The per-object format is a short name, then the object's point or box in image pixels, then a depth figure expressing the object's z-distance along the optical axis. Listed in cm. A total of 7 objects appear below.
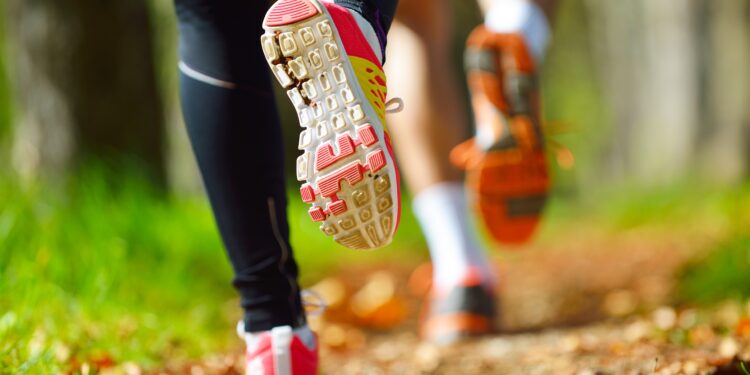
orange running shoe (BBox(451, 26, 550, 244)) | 427
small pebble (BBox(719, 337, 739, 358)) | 311
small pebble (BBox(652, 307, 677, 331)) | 385
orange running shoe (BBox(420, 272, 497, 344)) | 449
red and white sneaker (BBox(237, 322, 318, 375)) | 278
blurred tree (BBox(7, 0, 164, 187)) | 644
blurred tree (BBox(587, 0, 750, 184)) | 1172
